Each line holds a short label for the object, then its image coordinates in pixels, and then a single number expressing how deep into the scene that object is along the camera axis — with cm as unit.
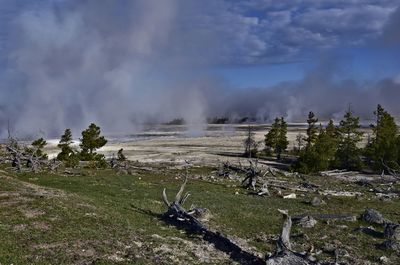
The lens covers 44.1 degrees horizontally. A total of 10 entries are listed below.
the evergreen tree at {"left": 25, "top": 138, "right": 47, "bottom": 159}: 6795
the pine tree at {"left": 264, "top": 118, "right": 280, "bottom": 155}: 10694
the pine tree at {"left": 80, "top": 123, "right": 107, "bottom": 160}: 7919
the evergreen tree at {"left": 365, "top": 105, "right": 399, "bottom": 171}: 7906
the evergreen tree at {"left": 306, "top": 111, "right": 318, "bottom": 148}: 9939
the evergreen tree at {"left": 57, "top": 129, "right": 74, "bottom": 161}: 7486
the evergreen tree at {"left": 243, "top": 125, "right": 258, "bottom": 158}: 10491
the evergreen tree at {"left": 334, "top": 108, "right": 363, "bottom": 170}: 8502
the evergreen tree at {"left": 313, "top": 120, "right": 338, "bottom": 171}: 8069
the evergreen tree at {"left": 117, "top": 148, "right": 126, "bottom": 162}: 8200
